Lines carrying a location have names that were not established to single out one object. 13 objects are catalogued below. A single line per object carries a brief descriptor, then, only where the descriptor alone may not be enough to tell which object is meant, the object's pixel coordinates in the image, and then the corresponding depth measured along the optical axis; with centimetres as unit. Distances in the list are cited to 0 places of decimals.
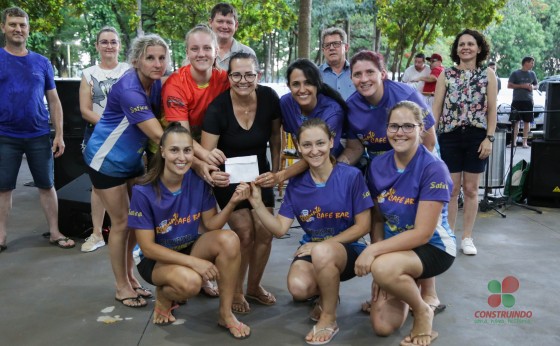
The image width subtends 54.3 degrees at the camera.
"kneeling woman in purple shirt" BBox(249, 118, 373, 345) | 293
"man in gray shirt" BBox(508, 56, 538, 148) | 1112
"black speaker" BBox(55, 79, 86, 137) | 640
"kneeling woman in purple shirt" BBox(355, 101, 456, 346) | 280
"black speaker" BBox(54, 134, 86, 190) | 657
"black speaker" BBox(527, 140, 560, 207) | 620
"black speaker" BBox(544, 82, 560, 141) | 615
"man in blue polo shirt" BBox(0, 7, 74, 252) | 443
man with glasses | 430
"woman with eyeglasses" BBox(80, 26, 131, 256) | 446
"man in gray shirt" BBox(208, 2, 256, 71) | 418
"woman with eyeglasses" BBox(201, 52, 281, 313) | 309
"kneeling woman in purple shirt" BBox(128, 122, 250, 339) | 298
